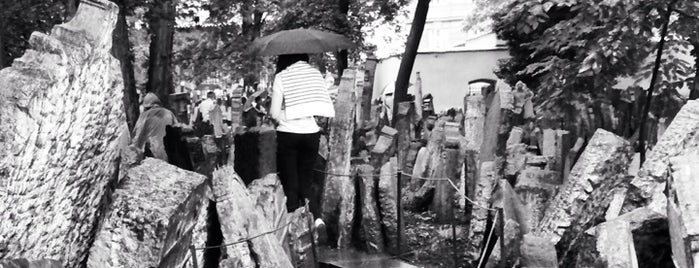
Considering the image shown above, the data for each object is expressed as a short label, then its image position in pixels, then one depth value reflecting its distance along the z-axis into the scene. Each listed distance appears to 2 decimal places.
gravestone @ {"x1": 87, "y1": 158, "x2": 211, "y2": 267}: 3.59
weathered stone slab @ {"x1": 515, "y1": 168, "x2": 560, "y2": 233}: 5.91
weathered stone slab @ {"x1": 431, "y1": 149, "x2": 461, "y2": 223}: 8.82
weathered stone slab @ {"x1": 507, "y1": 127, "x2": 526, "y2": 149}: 8.21
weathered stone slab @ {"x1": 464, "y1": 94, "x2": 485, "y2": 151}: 8.73
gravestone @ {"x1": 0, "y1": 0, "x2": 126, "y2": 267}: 3.35
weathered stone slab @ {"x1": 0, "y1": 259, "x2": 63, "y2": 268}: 3.19
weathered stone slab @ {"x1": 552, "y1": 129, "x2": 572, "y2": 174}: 7.34
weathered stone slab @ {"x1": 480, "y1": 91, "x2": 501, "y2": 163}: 7.98
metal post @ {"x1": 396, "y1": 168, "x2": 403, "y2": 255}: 7.42
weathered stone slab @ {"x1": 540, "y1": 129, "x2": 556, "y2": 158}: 8.65
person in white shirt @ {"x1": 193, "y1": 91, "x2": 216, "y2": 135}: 20.96
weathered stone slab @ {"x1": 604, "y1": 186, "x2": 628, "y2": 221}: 5.11
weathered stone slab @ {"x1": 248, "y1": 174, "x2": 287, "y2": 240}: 5.48
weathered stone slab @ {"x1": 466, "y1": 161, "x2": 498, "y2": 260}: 6.48
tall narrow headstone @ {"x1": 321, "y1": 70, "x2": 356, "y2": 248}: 7.42
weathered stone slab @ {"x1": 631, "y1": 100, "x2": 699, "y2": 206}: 4.89
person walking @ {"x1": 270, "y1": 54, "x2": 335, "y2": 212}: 7.35
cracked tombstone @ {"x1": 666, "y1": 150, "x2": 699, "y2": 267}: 3.64
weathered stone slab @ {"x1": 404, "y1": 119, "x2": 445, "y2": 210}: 9.66
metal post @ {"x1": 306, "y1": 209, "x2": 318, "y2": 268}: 5.94
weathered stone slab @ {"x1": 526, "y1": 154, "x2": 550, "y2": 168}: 7.23
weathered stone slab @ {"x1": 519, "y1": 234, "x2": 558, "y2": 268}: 4.82
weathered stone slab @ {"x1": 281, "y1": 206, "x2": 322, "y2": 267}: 5.75
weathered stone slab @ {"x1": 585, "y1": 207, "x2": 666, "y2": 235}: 4.32
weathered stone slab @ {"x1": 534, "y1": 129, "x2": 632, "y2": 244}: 5.20
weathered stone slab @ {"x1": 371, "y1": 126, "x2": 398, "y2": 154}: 7.92
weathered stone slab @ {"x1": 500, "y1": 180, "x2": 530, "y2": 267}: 5.59
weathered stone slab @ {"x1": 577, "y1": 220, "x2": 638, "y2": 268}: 4.02
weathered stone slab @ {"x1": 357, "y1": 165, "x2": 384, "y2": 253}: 7.34
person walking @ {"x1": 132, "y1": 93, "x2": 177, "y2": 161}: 9.14
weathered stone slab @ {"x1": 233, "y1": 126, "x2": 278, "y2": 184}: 6.01
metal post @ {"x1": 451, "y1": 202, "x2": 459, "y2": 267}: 6.91
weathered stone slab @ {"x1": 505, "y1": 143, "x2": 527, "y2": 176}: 7.13
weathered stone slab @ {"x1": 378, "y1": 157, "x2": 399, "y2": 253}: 7.34
